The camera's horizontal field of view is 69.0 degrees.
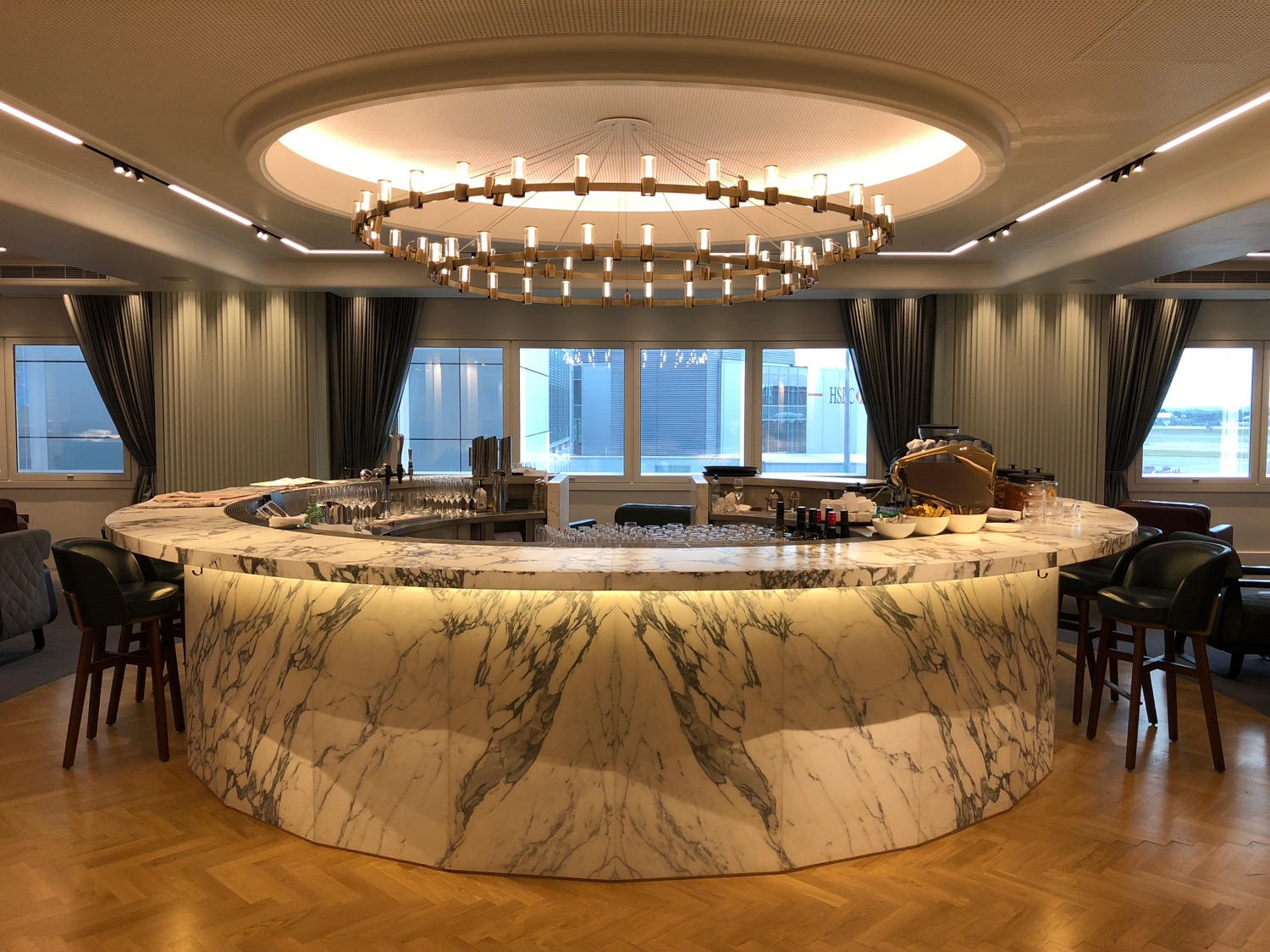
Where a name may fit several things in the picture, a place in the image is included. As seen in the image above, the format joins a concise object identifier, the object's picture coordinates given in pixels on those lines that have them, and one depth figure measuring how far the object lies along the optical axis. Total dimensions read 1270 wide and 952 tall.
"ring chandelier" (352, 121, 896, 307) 4.08
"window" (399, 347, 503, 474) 10.54
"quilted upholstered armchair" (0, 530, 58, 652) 6.43
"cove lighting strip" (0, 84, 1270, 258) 4.73
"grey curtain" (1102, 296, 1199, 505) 10.45
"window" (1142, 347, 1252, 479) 10.83
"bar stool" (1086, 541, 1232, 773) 4.41
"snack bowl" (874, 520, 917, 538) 3.97
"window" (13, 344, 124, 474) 10.71
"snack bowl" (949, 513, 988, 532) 4.14
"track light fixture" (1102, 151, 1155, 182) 5.54
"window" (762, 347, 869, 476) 10.53
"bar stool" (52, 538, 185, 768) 4.43
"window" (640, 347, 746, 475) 10.57
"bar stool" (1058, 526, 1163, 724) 5.22
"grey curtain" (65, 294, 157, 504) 10.09
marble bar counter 3.39
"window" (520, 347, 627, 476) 10.60
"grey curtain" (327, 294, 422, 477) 10.02
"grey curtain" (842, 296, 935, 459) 9.83
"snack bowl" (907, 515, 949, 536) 4.05
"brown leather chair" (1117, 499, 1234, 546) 8.38
